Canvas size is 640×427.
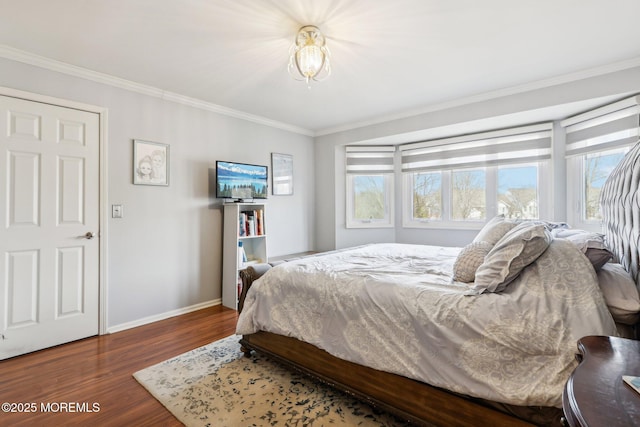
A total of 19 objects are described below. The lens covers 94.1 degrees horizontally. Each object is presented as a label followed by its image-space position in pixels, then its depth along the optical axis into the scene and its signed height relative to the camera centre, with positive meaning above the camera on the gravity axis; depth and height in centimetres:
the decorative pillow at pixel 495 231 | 192 -10
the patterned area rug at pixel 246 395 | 166 -113
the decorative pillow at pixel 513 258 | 142 -21
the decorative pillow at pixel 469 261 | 173 -27
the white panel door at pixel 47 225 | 240 -9
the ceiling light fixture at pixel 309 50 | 211 +119
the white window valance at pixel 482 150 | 351 +88
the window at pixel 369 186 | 465 +47
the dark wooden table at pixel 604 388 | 62 -41
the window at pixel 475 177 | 358 +52
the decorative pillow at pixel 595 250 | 139 -16
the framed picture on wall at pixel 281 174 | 434 +62
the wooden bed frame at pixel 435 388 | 133 -87
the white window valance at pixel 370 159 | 463 +89
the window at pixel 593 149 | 272 +67
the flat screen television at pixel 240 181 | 355 +44
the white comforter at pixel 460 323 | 122 -52
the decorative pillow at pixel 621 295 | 125 -34
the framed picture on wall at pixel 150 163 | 304 +55
